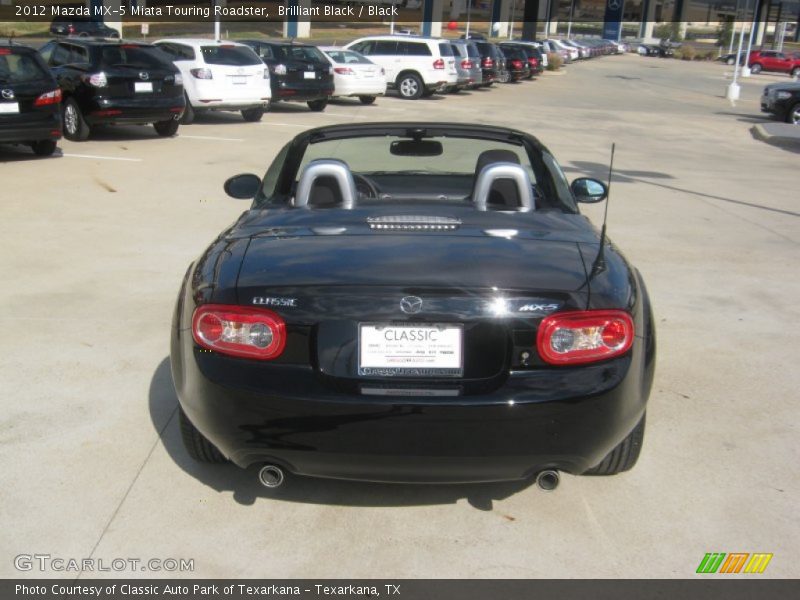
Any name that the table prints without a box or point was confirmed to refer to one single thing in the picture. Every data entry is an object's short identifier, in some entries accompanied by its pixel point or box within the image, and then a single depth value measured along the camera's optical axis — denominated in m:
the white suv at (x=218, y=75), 17.73
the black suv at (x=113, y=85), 14.64
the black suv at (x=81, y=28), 43.07
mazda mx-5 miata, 3.08
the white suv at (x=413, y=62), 27.45
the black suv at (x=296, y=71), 21.08
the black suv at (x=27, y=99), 12.00
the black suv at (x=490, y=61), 32.50
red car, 59.97
